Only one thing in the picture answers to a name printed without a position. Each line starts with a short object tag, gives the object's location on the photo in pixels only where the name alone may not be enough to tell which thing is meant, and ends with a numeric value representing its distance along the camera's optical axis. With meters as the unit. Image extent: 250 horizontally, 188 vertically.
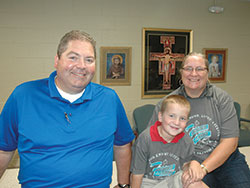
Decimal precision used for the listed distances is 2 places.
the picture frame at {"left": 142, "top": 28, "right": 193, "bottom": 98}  3.79
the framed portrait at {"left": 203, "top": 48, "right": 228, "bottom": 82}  4.12
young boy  1.51
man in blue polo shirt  1.25
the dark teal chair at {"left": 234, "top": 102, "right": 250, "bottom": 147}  3.36
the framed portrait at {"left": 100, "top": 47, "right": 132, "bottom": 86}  3.62
